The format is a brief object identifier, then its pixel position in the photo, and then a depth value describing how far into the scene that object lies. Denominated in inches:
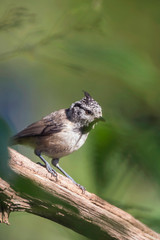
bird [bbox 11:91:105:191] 277.4
